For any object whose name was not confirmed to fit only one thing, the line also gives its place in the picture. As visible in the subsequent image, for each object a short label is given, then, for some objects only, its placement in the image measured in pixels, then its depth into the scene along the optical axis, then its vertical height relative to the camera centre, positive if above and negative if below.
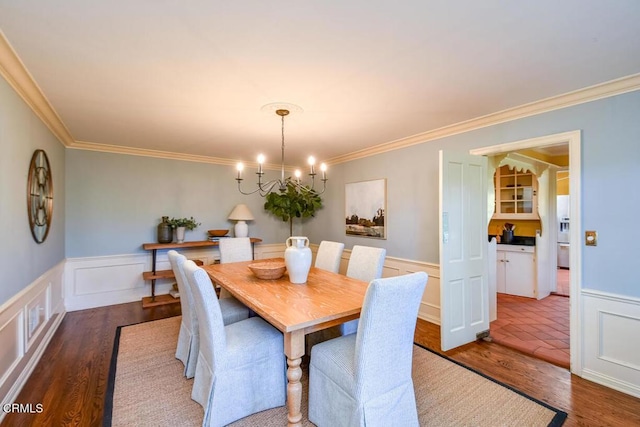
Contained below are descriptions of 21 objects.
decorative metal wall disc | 2.45 +0.19
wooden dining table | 1.60 -0.57
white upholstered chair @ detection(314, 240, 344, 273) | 3.04 -0.45
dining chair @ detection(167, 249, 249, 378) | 2.16 -0.85
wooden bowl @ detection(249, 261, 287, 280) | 2.45 -0.48
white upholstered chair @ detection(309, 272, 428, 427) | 1.42 -0.83
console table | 4.01 -0.84
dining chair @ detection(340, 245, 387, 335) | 2.59 -0.48
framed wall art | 4.01 +0.10
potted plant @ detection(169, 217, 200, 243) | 4.33 -0.15
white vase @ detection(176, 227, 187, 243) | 4.34 -0.27
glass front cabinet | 4.81 +0.37
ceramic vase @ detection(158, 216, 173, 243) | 4.20 -0.24
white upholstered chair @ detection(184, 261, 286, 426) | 1.69 -0.95
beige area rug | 1.79 -1.28
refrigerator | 6.51 -0.43
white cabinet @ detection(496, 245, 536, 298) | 4.42 -0.89
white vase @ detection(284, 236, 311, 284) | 2.32 -0.37
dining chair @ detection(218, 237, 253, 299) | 3.49 -0.43
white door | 2.71 -0.33
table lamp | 4.79 -0.05
